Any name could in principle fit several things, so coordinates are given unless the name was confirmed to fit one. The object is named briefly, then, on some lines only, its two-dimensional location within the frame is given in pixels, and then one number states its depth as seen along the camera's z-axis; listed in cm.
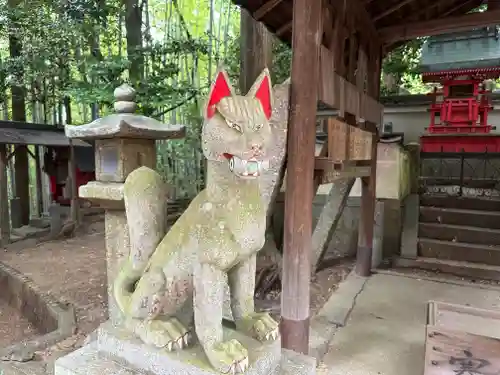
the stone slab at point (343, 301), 439
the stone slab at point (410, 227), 632
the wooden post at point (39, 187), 1003
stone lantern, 259
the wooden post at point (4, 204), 804
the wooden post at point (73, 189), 914
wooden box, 275
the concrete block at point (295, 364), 176
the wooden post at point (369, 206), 550
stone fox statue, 151
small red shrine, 885
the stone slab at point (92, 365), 172
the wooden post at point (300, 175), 294
